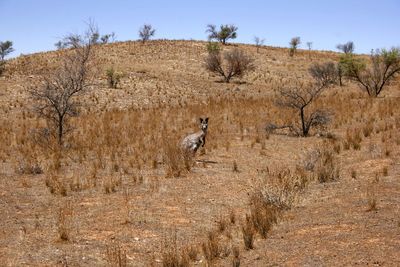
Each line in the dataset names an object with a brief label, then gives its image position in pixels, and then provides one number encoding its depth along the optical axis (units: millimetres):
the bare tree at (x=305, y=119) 19969
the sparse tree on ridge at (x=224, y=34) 60812
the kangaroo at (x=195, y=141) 15047
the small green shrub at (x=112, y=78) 34031
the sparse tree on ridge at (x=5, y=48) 62959
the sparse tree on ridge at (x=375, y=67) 32906
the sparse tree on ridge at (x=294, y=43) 59250
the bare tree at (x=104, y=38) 67750
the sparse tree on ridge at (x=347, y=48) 70275
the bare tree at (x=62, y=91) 18031
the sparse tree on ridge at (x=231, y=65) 40438
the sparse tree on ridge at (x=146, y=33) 59531
